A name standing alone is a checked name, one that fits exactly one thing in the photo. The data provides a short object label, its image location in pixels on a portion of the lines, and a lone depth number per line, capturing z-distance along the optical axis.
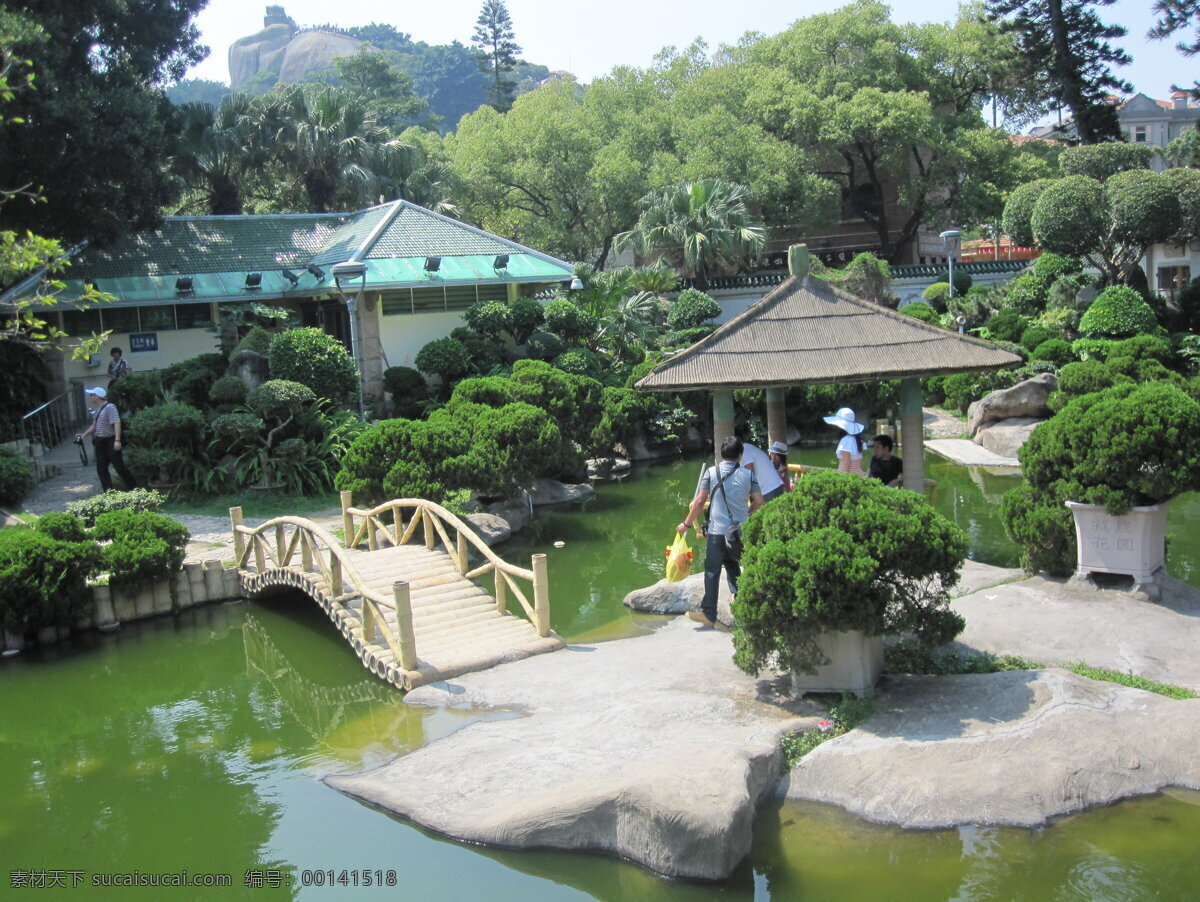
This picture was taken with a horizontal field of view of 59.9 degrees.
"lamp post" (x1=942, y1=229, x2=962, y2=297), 23.05
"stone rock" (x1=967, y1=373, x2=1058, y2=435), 20.52
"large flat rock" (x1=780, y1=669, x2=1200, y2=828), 6.06
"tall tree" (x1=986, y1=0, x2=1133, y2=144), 29.20
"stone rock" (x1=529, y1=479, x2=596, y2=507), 18.03
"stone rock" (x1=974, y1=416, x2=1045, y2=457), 19.80
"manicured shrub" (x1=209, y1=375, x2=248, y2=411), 17.80
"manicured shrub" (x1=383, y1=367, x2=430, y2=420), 21.38
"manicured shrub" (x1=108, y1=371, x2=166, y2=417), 19.23
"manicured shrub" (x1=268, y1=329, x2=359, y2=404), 18.31
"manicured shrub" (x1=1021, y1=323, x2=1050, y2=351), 23.25
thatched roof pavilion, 11.21
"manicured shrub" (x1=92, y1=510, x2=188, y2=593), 11.62
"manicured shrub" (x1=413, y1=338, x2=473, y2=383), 21.56
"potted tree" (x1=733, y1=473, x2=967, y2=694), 6.82
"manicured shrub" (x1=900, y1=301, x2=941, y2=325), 25.28
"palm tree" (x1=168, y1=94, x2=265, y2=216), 27.03
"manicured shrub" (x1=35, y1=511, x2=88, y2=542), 11.23
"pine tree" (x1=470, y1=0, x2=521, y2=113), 62.59
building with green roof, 22.56
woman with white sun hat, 9.70
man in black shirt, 9.91
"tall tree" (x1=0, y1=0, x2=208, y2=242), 17.22
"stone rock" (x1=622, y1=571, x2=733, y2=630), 10.64
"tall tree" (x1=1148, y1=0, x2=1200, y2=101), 25.05
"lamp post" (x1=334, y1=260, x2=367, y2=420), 20.55
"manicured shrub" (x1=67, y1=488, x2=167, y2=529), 13.67
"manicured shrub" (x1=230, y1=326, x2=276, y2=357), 19.64
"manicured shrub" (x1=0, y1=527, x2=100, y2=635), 10.70
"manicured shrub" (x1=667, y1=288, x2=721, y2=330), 26.23
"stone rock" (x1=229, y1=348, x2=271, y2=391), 19.19
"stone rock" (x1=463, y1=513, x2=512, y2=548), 14.40
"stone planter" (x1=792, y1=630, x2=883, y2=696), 7.15
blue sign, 22.75
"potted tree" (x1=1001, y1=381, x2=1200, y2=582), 8.62
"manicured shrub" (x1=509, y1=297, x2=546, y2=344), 23.03
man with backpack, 8.55
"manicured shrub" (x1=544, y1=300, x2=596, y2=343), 23.20
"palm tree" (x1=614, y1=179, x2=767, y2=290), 27.17
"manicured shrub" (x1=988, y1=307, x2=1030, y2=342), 24.31
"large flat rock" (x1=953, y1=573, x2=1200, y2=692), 7.78
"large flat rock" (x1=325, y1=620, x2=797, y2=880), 5.85
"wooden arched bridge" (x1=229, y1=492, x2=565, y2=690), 9.23
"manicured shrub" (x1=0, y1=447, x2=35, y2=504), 15.10
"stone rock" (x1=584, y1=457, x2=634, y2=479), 20.56
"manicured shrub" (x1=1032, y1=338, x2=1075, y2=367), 22.28
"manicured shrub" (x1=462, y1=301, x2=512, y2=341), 22.83
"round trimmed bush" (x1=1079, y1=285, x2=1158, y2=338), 22.58
